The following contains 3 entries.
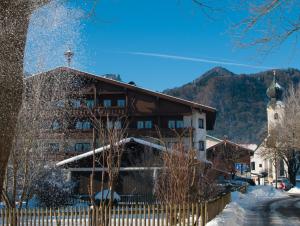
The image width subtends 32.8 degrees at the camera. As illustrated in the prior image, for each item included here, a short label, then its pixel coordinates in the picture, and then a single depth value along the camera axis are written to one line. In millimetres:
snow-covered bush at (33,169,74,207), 29500
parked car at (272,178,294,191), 63194
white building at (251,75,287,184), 91125
